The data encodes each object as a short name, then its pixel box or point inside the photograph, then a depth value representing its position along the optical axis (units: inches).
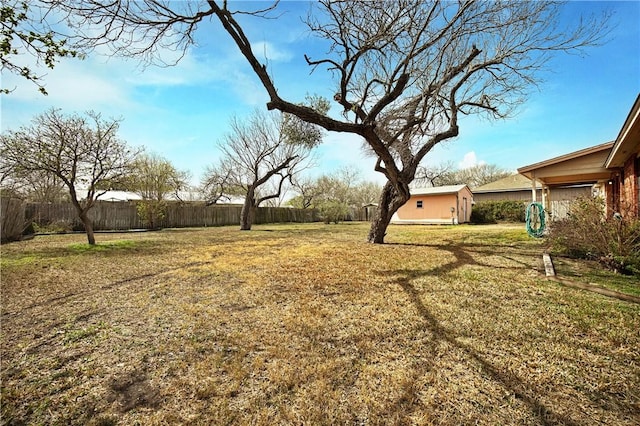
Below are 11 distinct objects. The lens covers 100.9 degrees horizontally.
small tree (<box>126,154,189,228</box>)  555.9
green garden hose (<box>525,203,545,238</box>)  322.3
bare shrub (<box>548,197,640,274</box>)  152.4
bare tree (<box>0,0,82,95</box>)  95.7
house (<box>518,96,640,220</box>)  184.5
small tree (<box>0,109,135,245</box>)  244.8
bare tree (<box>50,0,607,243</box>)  161.6
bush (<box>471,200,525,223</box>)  659.4
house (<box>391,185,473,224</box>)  677.3
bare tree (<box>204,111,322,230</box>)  542.6
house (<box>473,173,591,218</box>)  682.8
